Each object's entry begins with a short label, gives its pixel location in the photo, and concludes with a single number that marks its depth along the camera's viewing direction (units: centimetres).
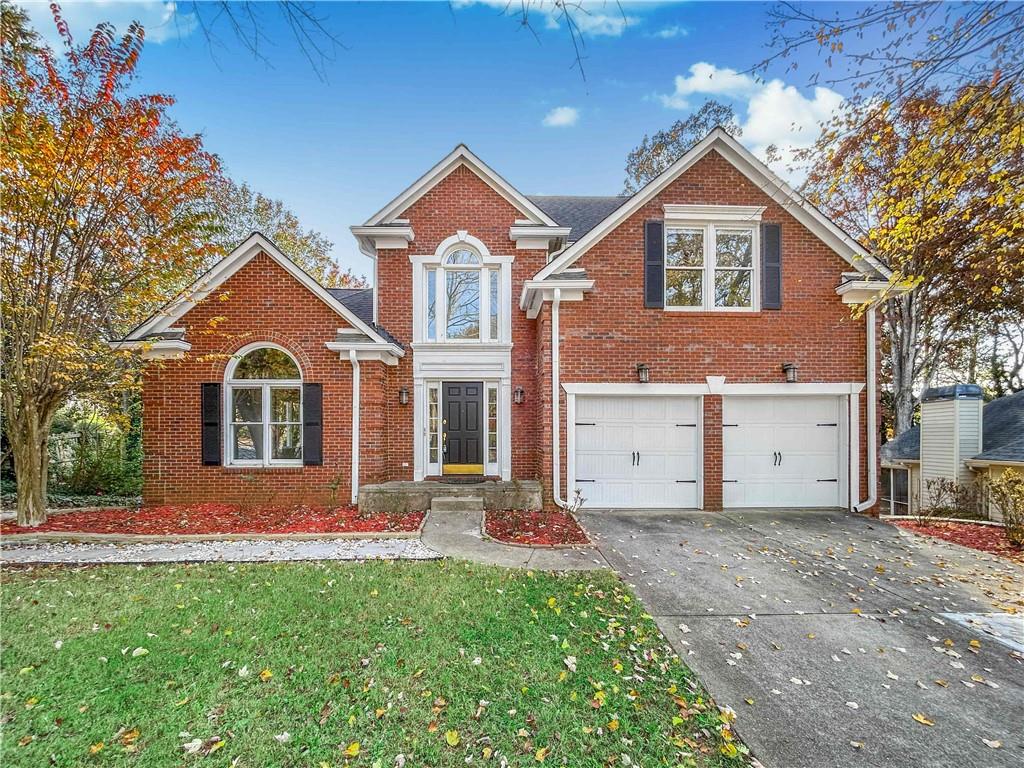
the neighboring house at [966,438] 948
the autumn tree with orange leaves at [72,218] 631
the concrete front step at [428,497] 780
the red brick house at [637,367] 803
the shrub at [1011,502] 648
